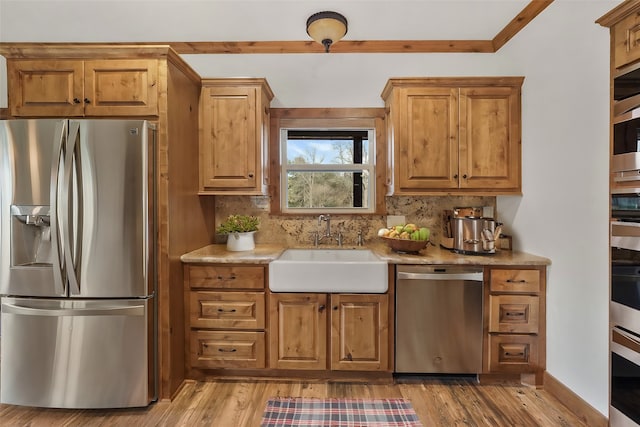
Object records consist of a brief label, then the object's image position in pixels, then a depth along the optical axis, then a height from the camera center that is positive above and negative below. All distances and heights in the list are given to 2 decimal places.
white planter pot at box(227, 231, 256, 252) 2.55 -0.25
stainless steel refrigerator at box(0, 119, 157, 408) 1.91 -0.31
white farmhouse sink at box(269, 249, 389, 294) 2.22 -0.45
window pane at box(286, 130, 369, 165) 2.97 +0.61
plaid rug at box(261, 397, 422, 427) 1.86 -1.24
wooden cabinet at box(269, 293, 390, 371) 2.24 -0.86
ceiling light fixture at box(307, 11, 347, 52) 2.15 +1.28
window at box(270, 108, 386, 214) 2.90 +0.48
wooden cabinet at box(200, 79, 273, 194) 2.55 +0.62
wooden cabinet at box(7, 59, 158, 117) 2.04 +0.81
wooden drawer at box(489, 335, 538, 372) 2.21 -0.99
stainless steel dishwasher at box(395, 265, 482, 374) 2.22 -0.74
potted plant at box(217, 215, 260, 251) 2.55 -0.16
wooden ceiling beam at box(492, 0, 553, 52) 2.25 +1.48
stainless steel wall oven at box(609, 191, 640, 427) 1.53 -0.49
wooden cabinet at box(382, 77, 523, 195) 2.50 +0.62
